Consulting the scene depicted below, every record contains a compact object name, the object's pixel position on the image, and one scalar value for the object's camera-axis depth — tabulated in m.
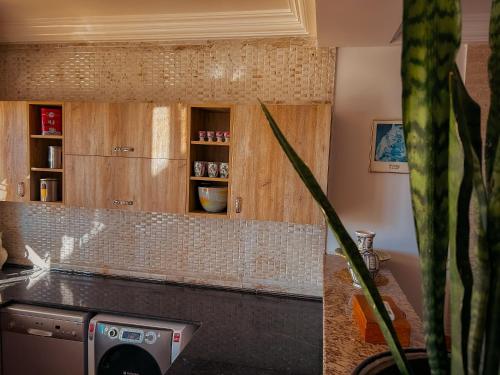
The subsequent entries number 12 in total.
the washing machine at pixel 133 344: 1.85
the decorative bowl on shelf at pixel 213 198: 1.98
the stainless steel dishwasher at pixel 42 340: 1.96
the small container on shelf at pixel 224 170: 1.97
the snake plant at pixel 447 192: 0.37
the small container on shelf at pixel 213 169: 1.99
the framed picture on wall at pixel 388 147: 2.00
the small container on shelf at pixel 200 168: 2.00
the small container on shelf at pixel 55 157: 2.20
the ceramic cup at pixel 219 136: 1.97
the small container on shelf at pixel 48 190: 2.16
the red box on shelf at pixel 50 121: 2.14
